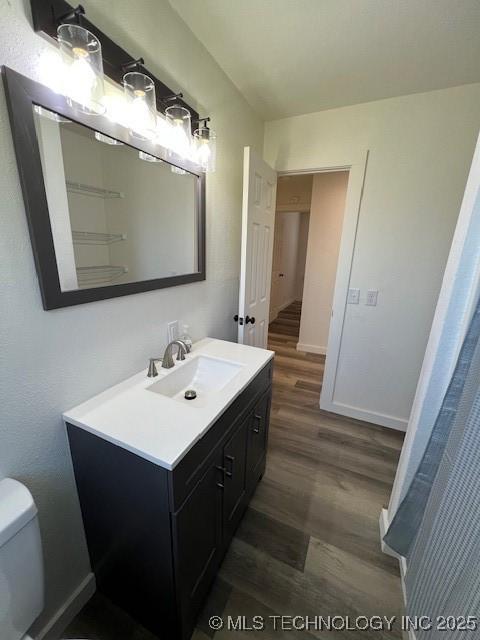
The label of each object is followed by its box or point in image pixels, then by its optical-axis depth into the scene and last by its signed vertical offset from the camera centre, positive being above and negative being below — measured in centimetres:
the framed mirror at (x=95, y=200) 74 +18
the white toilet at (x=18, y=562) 65 -82
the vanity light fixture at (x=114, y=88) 74 +55
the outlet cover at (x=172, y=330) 138 -44
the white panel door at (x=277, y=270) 505 -35
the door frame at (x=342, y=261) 194 -5
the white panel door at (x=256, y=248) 163 +3
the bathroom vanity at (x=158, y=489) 78 -79
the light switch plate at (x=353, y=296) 212 -33
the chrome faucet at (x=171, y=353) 125 -51
